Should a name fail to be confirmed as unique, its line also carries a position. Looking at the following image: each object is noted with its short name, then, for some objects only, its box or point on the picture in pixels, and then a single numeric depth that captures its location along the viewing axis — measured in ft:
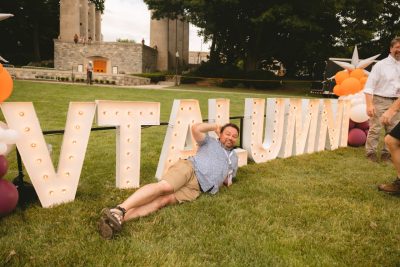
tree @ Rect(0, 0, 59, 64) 141.90
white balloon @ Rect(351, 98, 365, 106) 25.77
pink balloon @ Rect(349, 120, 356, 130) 26.94
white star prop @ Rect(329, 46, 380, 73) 26.17
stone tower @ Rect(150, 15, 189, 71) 139.33
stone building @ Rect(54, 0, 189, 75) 124.36
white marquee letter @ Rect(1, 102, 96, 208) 11.46
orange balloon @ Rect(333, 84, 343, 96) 26.52
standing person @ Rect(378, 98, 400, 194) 14.52
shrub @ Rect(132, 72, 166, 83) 106.45
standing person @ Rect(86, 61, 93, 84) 84.99
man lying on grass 10.85
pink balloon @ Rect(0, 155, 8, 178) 11.01
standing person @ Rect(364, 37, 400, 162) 19.79
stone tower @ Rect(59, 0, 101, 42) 133.69
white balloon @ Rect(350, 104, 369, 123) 25.76
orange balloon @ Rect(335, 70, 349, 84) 26.78
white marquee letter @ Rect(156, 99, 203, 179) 15.12
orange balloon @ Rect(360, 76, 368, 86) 26.07
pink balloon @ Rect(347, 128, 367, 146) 26.17
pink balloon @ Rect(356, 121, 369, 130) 27.14
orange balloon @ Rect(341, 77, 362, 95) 25.76
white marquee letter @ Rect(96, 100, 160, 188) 13.34
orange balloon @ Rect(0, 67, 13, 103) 10.44
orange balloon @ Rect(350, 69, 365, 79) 26.08
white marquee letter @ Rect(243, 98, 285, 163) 19.16
